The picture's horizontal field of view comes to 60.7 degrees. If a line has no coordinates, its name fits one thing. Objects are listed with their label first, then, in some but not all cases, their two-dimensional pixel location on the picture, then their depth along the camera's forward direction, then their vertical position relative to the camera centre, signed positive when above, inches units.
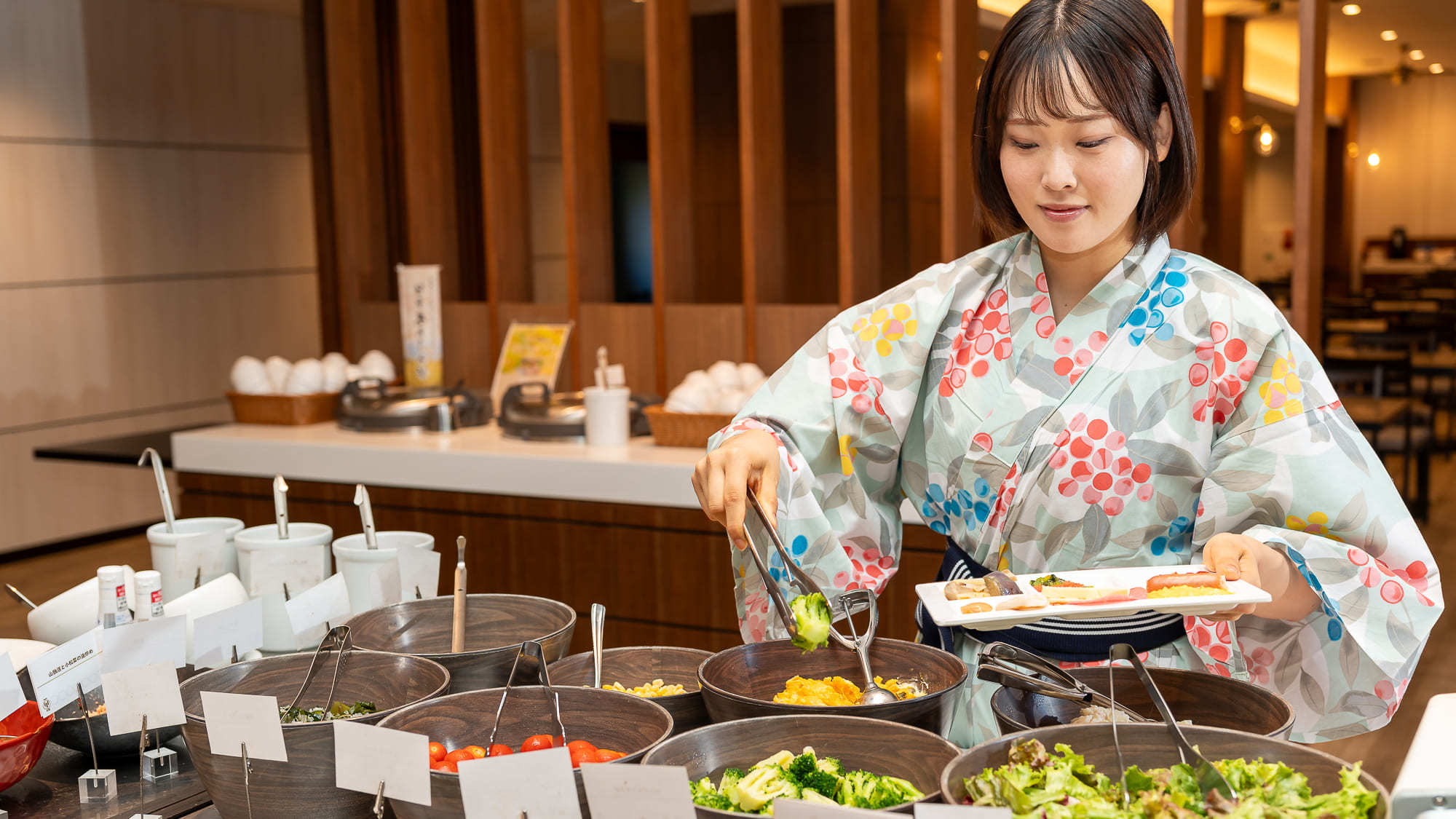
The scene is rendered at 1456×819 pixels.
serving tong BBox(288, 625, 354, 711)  49.6 -14.2
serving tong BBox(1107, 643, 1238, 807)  35.0 -14.3
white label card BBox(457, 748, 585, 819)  36.4 -14.7
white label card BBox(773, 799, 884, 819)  32.1 -13.9
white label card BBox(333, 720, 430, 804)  38.4 -14.9
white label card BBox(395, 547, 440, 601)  63.4 -14.4
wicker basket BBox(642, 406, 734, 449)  121.3 -14.5
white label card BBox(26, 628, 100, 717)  49.8 -15.3
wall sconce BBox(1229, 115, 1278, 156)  341.7 +36.2
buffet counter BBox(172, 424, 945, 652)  116.6 -23.0
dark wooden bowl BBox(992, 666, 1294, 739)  41.4 -15.1
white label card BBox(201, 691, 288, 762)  41.5 -14.5
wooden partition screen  131.3 +12.9
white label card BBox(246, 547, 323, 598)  65.1 -14.7
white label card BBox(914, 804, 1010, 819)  31.6 -13.7
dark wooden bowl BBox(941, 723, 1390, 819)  35.9 -14.4
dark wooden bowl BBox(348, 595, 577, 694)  56.2 -15.6
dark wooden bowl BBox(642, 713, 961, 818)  39.8 -15.2
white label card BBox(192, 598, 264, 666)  54.6 -15.2
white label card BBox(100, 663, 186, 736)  47.2 -15.3
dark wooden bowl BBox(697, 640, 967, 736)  43.2 -15.1
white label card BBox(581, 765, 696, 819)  34.6 -14.4
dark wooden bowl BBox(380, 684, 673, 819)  44.2 -15.7
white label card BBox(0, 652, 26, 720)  50.9 -16.1
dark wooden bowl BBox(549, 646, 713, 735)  50.9 -16.0
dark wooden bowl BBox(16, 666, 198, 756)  49.9 -17.7
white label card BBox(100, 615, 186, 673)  50.7 -14.4
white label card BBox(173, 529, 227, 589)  68.5 -14.5
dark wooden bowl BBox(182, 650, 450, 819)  42.2 -16.7
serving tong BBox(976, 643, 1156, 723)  41.3 -13.7
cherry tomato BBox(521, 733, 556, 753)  43.2 -16.0
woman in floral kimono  46.0 -5.9
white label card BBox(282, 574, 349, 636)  57.3 -14.9
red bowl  46.6 -17.2
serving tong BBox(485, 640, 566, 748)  43.3 -14.2
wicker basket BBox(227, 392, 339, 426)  145.4 -13.9
